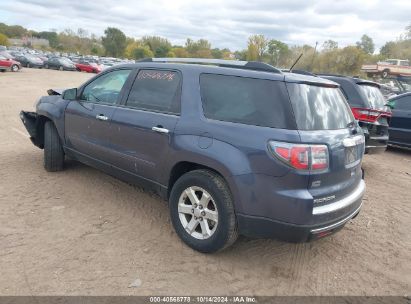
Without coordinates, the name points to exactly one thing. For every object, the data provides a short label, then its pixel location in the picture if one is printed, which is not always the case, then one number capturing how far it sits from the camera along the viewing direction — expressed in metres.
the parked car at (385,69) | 34.25
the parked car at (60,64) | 40.00
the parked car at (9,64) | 27.59
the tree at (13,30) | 127.51
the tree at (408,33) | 83.66
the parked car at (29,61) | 39.12
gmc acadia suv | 3.00
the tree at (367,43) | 103.12
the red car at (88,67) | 39.88
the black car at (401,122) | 8.74
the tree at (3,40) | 82.26
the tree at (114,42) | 93.50
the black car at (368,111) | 6.58
